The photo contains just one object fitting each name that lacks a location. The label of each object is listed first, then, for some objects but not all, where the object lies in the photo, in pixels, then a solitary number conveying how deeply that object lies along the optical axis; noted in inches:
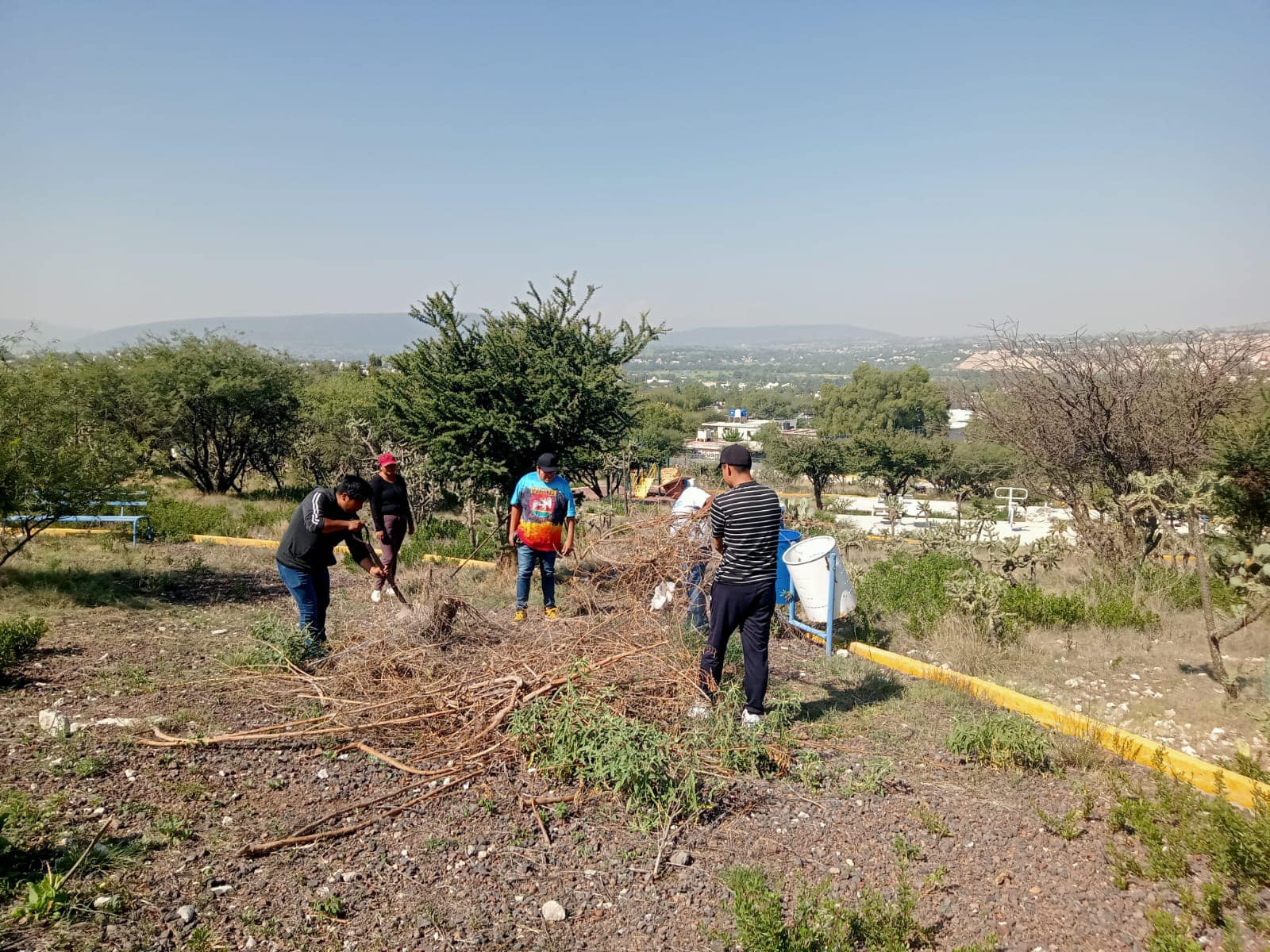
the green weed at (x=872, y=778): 172.4
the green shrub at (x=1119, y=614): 300.5
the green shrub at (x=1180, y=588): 324.5
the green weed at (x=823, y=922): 113.7
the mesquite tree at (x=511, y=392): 421.1
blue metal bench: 445.8
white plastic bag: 250.8
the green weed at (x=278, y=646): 218.4
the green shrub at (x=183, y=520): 490.3
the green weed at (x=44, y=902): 113.7
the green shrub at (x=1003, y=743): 184.9
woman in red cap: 317.1
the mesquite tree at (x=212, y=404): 792.3
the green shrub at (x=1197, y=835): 134.9
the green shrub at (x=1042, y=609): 307.0
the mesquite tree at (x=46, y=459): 302.7
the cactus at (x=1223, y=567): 223.1
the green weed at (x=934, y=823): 156.1
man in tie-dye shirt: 288.4
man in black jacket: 226.5
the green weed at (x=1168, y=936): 111.0
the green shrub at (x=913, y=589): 309.6
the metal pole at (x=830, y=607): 274.1
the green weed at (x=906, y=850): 146.6
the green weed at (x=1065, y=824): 154.5
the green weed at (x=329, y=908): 122.9
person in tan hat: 249.0
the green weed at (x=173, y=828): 140.3
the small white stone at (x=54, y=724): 176.9
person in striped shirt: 198.7
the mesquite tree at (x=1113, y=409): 424.8
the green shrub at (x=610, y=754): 157.8
